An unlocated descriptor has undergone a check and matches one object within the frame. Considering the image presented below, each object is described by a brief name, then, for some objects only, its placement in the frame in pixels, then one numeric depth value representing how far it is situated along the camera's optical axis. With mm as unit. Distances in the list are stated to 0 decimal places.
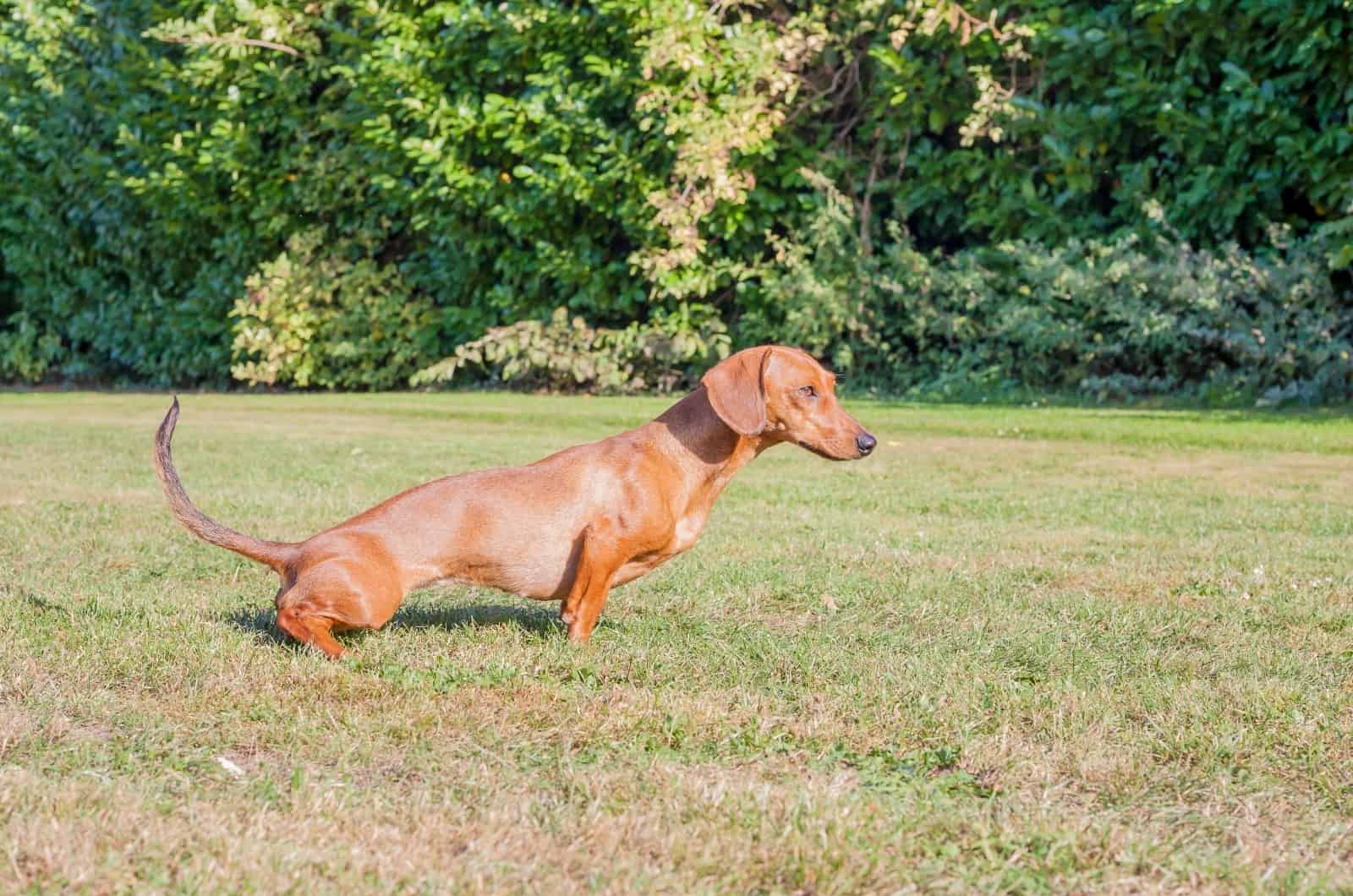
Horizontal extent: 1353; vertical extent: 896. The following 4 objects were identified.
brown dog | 4566
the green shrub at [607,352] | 17891
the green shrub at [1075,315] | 14289
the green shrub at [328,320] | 20266
